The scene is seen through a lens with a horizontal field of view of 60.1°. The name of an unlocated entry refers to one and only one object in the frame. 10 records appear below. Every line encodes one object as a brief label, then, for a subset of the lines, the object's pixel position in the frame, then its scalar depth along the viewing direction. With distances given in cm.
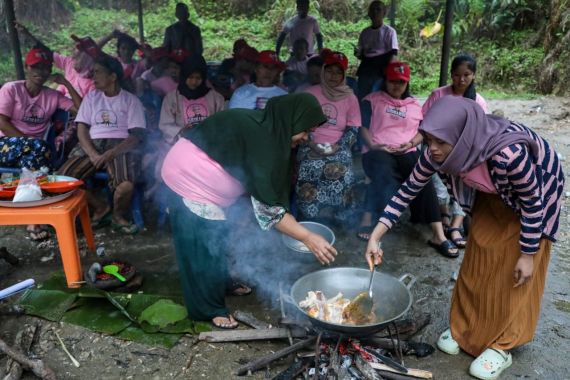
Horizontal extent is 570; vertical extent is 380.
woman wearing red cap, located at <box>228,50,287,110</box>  505
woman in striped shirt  241
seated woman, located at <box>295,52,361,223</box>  465
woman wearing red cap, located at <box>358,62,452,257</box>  461
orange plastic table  366
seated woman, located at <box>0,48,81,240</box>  450
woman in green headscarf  274
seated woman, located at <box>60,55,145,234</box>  470
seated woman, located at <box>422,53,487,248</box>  446
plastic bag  367
